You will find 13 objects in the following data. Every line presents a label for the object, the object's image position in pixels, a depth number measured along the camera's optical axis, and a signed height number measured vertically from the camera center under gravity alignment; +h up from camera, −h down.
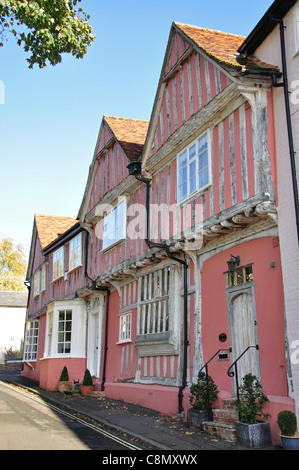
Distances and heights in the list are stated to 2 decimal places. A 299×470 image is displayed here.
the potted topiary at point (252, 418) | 6.78 -0.87
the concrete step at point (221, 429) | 7.28 -1.12
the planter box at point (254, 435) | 6.75 -1.08
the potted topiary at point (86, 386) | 14.35 -0.82
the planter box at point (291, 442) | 6.27 -1.09
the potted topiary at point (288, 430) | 6.28 -0.94
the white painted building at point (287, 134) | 7.17 +3.91
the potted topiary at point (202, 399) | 8.39 -0.71
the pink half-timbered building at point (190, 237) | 8.08 +2.68
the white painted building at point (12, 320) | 39.44 +3.36
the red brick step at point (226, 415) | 7.82 -0.92
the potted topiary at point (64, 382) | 15.34 -0.76
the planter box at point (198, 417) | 8.34 -1.03
